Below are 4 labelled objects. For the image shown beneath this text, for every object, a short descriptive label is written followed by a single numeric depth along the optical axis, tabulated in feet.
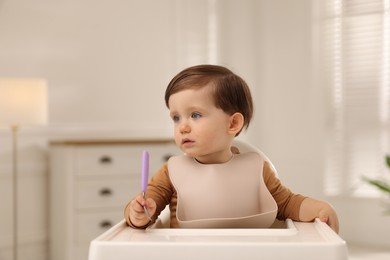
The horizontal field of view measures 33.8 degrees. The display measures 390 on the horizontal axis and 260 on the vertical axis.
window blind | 16.55
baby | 4.80
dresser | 13.92
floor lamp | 12.53
